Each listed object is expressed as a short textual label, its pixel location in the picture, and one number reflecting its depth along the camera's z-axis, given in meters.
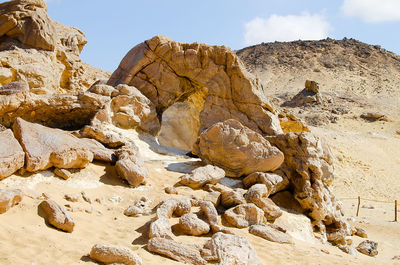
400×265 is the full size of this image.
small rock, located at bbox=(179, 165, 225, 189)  7.26
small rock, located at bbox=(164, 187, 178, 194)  6.71
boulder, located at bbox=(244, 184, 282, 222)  6.75
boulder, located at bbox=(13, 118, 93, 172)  5.54
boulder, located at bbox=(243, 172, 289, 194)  7.72
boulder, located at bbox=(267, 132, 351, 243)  8.10
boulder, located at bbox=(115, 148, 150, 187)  6.66
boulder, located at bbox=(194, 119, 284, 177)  8.40
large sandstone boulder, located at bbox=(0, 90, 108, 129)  7.52
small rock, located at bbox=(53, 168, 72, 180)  5.94
